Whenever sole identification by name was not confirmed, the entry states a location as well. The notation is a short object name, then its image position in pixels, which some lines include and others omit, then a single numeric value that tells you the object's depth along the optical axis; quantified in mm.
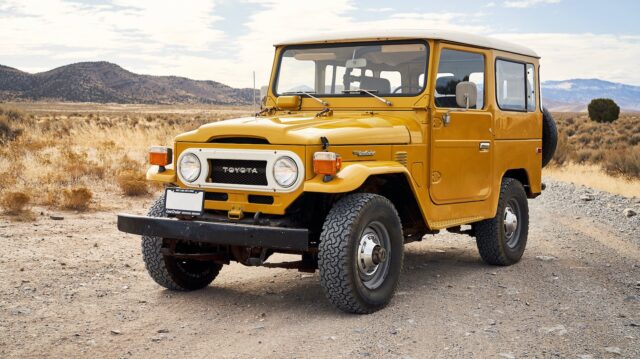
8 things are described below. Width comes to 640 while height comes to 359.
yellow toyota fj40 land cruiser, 6109
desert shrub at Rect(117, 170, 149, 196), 14344
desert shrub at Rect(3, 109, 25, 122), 31281
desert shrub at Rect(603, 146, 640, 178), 20984
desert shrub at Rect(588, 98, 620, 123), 52344
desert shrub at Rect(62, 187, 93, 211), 12383
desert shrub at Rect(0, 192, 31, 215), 11586
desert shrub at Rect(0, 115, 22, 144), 24534
